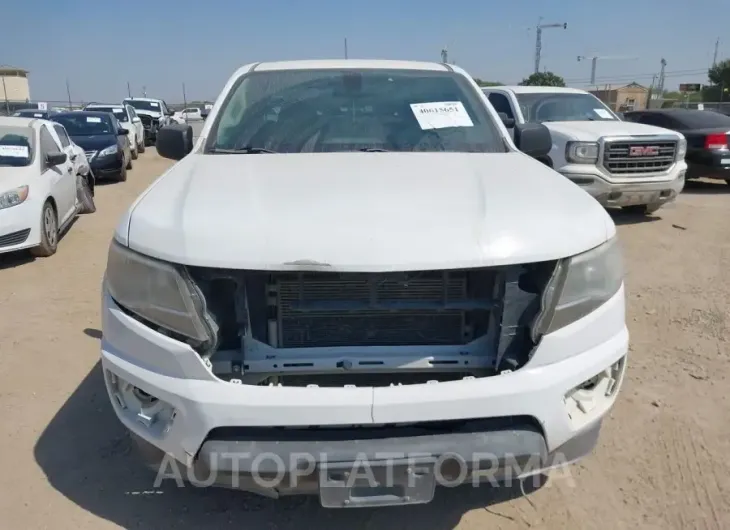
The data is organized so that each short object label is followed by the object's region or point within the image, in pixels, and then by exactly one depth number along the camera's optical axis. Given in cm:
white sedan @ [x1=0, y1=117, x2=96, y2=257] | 635
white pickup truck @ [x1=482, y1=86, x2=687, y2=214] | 790
